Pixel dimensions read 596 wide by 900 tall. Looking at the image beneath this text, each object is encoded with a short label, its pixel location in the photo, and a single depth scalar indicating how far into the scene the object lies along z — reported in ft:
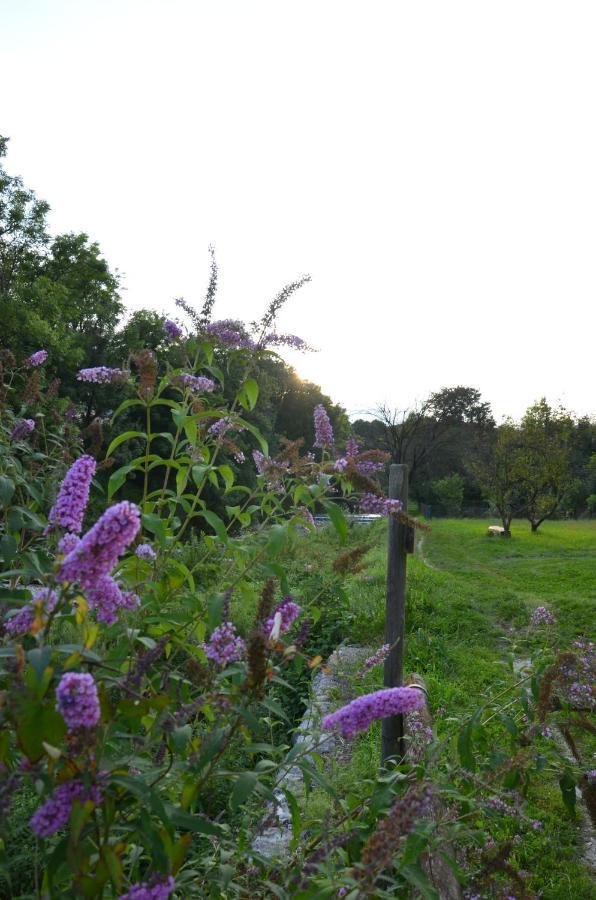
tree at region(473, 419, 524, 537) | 79.00
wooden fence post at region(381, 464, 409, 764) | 11.98
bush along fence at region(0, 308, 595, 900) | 3.68
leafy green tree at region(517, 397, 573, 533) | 76.48
